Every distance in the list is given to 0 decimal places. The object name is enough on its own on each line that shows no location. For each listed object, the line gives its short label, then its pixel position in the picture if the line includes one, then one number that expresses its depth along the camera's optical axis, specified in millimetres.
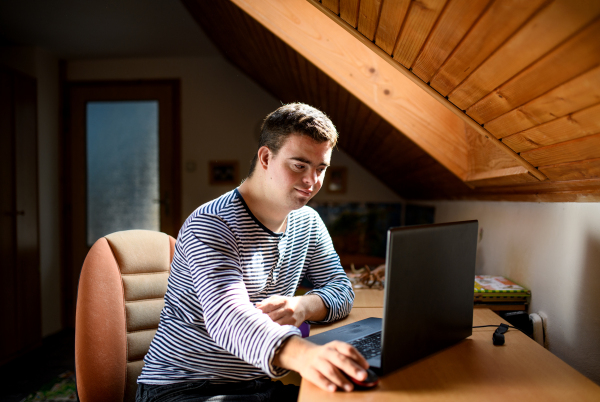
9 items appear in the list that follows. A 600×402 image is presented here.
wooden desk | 768
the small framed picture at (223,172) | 3785
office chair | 1197
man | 956
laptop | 815
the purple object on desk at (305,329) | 1153
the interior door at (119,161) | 3775
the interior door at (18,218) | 2883
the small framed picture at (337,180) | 3760
